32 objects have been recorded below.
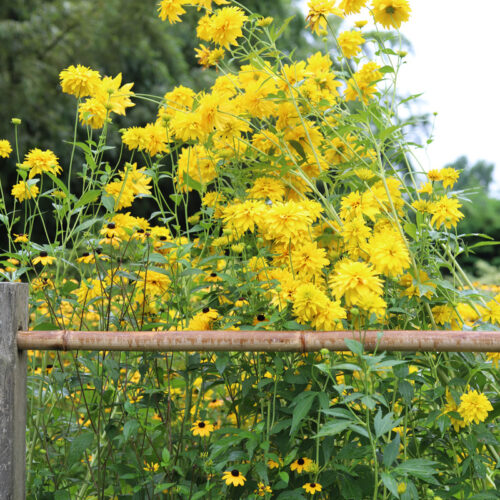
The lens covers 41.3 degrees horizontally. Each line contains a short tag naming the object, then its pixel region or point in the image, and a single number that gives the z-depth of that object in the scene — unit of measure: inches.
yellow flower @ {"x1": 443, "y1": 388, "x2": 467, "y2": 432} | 63.0
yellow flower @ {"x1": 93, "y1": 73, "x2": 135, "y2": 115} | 73.5
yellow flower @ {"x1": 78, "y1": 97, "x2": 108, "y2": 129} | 73.9
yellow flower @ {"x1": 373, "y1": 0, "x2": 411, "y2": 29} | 71.9
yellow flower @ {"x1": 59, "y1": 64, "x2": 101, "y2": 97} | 73.0
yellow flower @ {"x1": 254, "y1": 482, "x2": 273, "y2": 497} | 58.9
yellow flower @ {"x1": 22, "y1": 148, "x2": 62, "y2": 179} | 75.4
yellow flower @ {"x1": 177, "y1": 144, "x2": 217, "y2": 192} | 74.9
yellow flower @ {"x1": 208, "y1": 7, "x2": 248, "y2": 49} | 70.1
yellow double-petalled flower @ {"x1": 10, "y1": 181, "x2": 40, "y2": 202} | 75.8
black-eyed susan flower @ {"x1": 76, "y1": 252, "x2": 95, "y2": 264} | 69.9
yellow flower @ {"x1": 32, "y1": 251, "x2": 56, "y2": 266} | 70.1
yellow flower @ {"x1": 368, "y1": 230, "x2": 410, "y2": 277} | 57.4
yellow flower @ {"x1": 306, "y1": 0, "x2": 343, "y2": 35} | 71.6
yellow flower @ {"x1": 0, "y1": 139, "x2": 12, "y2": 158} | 79.6
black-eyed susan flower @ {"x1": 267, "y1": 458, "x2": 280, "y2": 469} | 60.1
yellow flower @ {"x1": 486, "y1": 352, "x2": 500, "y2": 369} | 65.1
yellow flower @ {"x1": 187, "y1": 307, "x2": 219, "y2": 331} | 65.7
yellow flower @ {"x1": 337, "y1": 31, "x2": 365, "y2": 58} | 76.9
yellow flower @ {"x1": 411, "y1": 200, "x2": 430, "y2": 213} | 67.0
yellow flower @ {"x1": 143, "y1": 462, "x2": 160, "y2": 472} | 65.4
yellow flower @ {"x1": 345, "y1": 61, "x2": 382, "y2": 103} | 79.3
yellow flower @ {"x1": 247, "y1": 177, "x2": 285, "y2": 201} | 69.8
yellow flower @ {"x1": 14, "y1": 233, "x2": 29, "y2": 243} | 70.6
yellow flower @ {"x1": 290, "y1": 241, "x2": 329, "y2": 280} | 61.5
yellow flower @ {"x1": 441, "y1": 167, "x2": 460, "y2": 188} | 73.5
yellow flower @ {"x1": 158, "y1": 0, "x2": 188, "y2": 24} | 76.5
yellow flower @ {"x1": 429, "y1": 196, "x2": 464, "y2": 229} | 65.5
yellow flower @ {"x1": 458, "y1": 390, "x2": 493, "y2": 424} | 61.4
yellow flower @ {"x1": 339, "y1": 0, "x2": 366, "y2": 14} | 72.7
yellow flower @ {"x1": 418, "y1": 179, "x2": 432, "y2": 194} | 73.9
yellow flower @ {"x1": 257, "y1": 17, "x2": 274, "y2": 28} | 69.9
